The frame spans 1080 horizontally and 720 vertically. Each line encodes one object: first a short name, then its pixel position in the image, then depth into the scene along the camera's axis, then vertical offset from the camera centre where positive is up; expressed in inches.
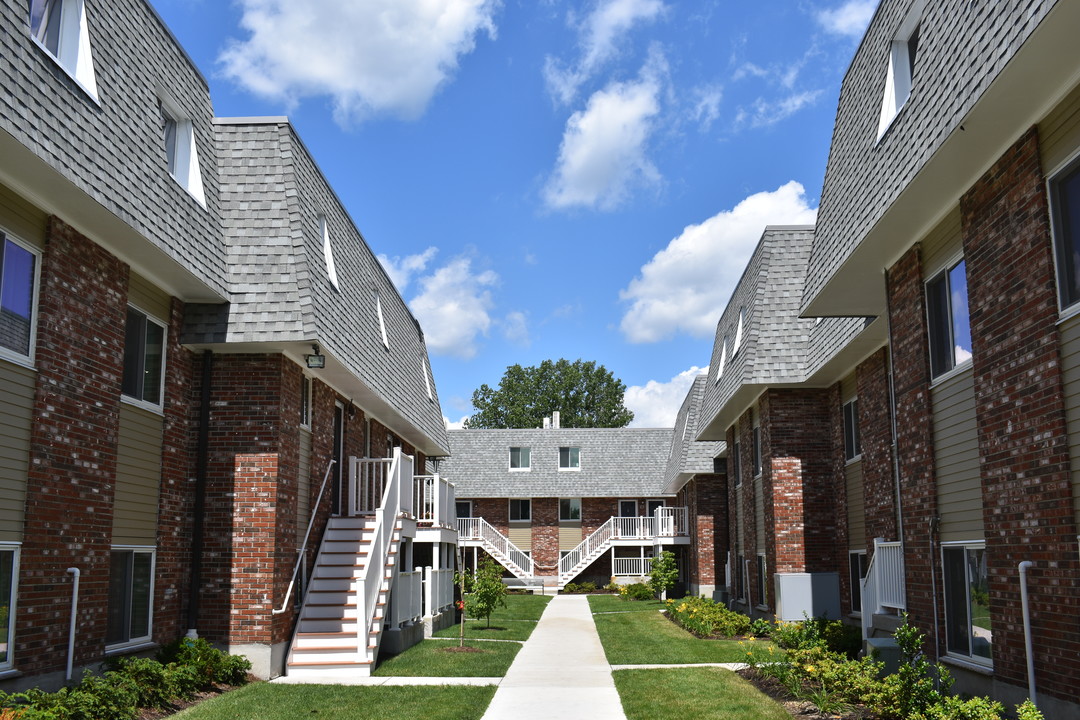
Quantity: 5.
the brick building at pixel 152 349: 376.5 +89.4
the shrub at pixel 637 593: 1421.0 -114.2
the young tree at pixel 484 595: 820.6 -67.8
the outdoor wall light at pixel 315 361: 557.9 +91.5
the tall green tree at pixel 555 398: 2861.7 +359.2
